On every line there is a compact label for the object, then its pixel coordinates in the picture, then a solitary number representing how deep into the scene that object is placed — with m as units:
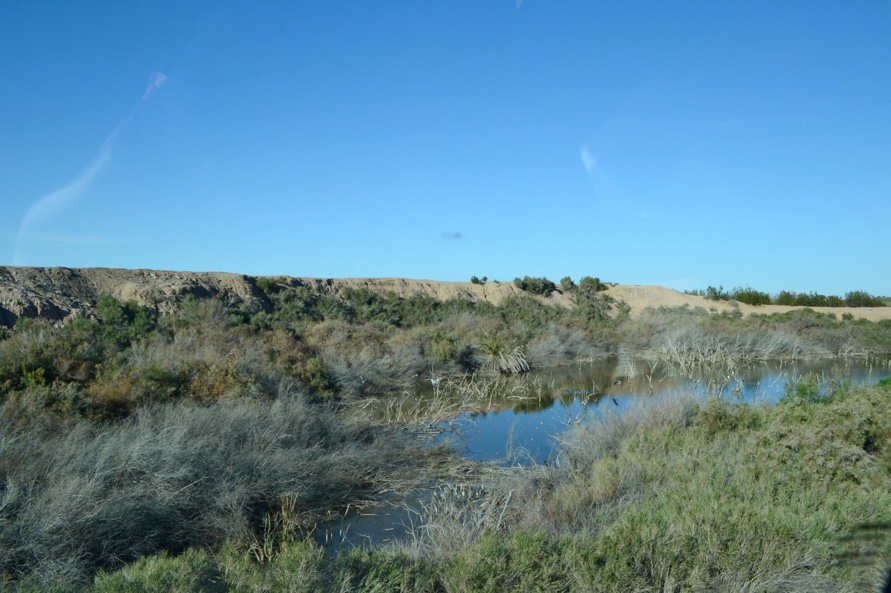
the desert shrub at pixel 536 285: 62.03
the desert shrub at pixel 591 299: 52.30
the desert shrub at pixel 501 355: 26.03
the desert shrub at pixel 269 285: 43.03
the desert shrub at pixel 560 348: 28.91
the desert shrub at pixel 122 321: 17.25
